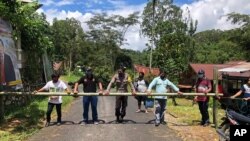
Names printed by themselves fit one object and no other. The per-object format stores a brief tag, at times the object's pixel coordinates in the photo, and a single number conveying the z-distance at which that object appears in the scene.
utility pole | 27.23
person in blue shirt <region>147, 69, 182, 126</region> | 7.84
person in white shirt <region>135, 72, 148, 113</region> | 9.85
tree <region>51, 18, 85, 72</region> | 39.43
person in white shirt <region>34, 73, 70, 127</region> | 7.76
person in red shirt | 8.07
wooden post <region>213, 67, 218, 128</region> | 7.96
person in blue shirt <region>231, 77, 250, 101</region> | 8.00
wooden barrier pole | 7.50
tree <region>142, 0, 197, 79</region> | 24.71
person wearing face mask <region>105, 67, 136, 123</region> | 7.90
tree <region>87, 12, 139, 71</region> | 37.59
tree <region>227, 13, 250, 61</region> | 23.37
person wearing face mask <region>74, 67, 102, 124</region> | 7.74
